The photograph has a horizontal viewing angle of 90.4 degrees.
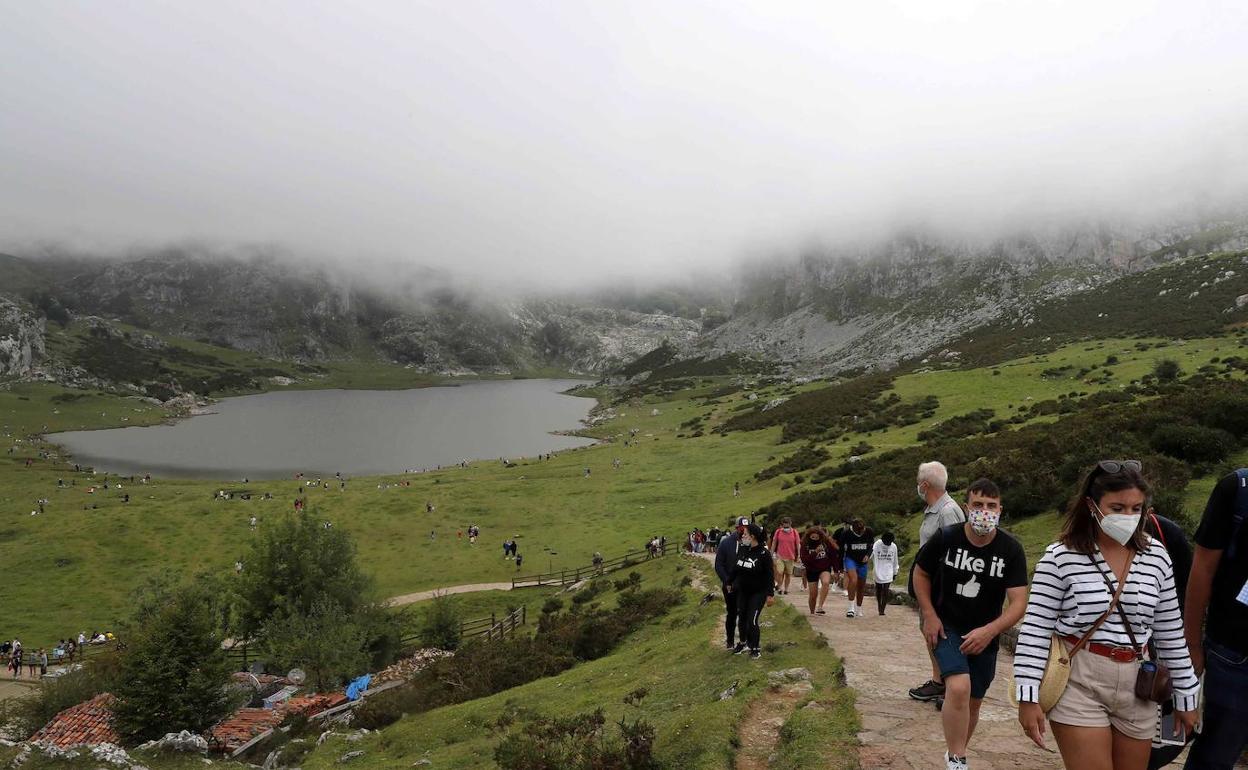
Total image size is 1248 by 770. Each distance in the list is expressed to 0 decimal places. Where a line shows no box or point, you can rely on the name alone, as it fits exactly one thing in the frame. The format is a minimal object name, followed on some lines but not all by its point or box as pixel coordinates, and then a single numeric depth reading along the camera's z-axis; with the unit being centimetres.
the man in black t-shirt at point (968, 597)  573
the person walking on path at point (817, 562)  1517
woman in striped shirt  420
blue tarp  2433
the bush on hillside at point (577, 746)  891
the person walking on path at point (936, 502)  766
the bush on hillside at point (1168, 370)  4102
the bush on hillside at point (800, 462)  5206
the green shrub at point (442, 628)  3151
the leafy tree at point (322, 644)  2716
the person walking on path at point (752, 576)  1119
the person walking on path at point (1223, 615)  411
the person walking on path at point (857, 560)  1510
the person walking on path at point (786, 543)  1656
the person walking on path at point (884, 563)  1487
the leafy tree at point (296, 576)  3378
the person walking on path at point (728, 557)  1164
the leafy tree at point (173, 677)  2261
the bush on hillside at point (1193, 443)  1827
